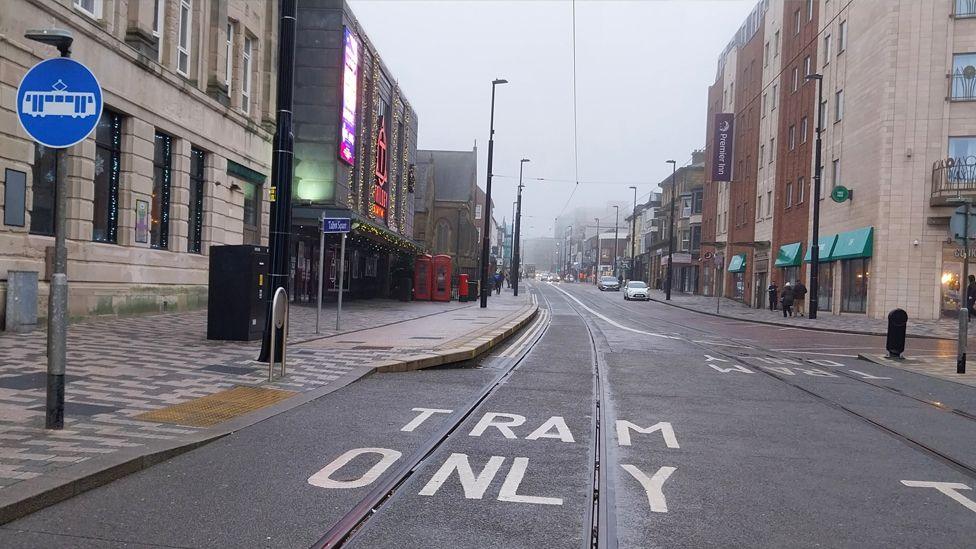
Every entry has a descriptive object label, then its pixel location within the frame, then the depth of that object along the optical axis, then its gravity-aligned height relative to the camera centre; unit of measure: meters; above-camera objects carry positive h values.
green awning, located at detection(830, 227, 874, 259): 28.83 +1.62
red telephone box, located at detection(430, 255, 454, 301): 39.06 -0.56
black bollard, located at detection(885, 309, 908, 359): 14.98 -0.88
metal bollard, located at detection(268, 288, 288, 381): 9.02 -0.68
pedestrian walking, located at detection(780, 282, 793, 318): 31.78 -0.64
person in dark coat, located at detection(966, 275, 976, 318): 26.28 -0.21
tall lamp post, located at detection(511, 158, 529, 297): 57.76 +1.76
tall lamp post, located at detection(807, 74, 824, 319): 30.25 +1.30
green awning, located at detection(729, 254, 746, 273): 50.04 +1.08
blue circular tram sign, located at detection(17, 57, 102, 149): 5.82 +1.15
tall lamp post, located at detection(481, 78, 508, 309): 31.41 +1.16
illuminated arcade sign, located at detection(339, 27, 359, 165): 29.86 +6.54
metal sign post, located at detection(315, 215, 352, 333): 15.47 +0.77
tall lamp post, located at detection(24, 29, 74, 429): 5.90 -0.52
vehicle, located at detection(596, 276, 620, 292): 74.00 -0.87
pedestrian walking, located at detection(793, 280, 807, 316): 31.28 -0.54
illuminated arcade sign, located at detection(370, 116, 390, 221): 37.41 +4.33
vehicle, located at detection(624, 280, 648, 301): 51.50 -1.03
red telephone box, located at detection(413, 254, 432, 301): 39.25 -0.58
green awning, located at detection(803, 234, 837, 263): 33.19 +1.64
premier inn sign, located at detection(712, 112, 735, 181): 52.69 +9.31
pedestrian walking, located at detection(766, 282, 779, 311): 38.03 -0.62
